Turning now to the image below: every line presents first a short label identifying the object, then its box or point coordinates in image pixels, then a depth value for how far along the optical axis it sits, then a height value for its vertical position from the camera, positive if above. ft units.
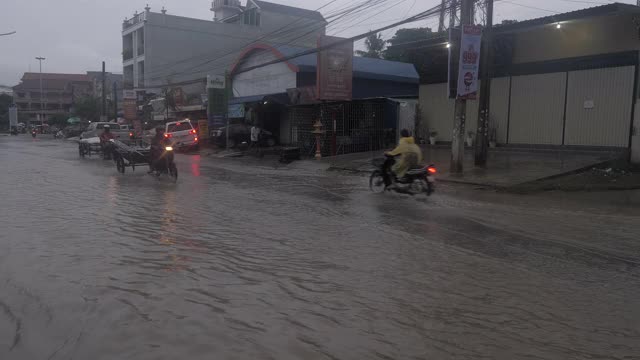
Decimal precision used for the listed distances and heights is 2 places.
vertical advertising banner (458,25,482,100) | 51.52 +7.29
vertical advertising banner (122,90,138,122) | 159.63 +7.46
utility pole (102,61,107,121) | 169.78 +9.02
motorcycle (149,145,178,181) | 52.49 -3.22
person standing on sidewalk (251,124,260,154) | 97.45 -0.65
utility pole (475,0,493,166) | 54.46 +6.05
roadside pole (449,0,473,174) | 51.87 +1.10
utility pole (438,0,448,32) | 56.34 +16.60
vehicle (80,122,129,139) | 94.66 -0.39
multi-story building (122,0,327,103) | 181.68 +32.87
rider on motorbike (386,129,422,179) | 42.70 -1.56
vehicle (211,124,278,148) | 106.32 -0.77
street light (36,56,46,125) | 324.80 +11.94
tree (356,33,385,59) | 161.94 +27.28
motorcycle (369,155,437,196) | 42.04 -3.47
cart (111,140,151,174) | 57.57 -2.58
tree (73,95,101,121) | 230.89 +8.26
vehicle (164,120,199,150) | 106.93 -0.47
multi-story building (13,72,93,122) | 332.80 +21.04
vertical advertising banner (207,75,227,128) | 110.32 +6.60
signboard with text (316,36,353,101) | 76.89 +9.23
